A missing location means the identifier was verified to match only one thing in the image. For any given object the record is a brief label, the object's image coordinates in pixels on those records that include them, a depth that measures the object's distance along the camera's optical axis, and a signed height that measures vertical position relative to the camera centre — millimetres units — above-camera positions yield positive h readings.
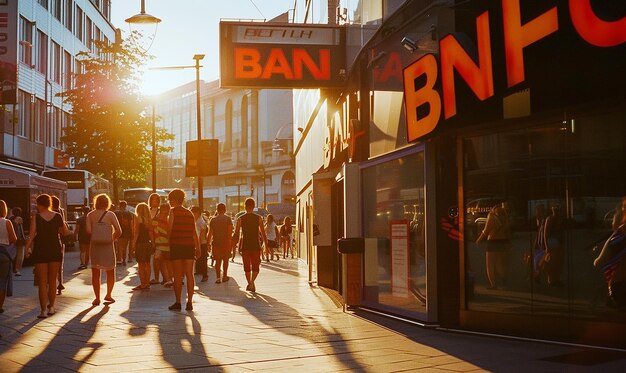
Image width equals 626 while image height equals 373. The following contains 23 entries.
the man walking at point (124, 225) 23875 +619
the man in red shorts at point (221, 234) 19156 +282
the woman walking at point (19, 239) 20250 +233
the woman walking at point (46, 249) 12273 +10
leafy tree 45781 +6634
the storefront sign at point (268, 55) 16219 +3363
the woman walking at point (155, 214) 17891 +660
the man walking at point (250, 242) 17672 +92
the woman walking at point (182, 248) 13234 -2
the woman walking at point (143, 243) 17250 +104
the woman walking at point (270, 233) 32222 +480
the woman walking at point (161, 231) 16625 +307
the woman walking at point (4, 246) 11742 +60
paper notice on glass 12281 -181
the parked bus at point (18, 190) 28516 +1868
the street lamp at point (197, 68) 31294 +6121
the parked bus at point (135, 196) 63406 +3615
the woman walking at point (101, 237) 13797 +180
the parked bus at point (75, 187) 42781 +2925
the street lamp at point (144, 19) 19422 +4898
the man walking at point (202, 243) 20784 +104
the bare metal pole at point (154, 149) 45131 +4832
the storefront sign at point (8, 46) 25188 +5616
